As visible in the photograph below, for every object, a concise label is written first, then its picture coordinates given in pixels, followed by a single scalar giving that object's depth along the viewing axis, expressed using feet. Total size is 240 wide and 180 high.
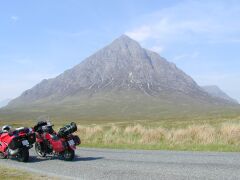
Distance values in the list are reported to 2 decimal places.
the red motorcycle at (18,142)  51.65
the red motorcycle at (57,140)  49.57
